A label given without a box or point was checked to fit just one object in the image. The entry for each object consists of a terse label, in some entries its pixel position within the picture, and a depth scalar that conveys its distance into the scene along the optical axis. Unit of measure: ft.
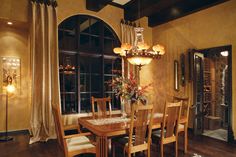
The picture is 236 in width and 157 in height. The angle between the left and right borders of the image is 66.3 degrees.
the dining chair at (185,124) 11.37
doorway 15.22
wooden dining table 8.30
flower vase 11.35
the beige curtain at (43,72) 13.66
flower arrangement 10.23
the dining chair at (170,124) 9.72
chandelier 10.72
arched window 15.90
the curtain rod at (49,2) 13.95
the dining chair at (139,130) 8.29
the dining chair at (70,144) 7.89
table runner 9.96
